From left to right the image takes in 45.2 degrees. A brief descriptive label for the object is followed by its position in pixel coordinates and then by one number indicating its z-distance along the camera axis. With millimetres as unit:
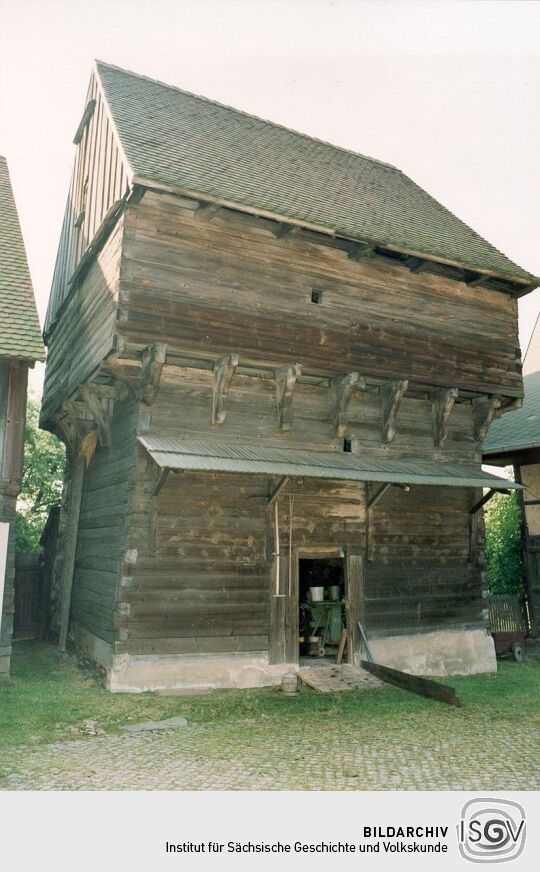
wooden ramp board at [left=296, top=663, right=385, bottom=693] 11828
